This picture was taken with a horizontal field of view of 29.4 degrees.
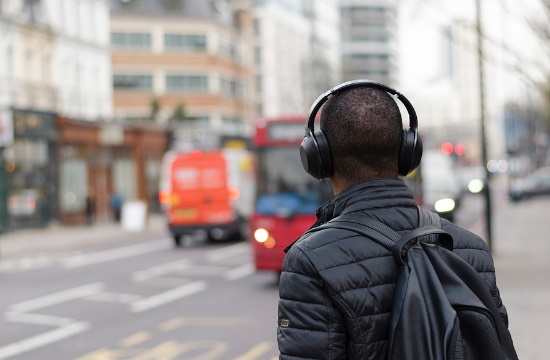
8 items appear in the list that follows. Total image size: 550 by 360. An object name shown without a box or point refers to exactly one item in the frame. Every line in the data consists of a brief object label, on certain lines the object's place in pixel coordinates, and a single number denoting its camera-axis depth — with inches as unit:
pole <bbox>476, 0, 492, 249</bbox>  829.8
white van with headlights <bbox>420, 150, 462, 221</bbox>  1625.2
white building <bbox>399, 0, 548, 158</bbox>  682.2
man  103.0
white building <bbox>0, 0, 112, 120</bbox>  1617.9
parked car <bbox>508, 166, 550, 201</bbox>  2488.6
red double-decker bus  698.8
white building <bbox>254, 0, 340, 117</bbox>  3686.0
